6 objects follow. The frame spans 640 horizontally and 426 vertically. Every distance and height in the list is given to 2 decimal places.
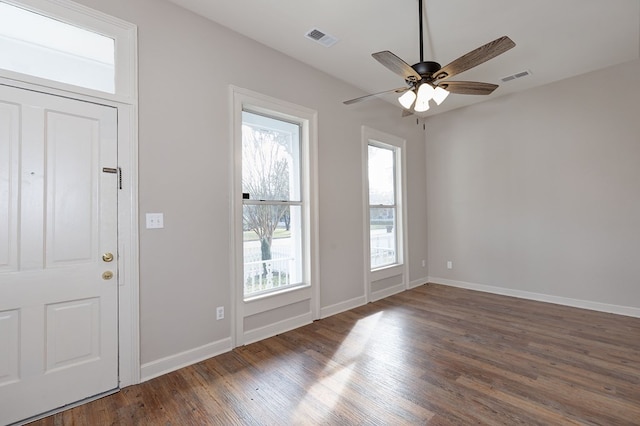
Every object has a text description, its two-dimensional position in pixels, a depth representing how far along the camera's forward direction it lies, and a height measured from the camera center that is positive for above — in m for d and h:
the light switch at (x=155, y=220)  2.40 +0.00
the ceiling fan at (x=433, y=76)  2.13 +1.15
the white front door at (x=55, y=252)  1.88 -0.21
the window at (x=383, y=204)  4.61 +0.21
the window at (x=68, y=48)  1.93 +1.25
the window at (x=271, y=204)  3.16 +0.17
